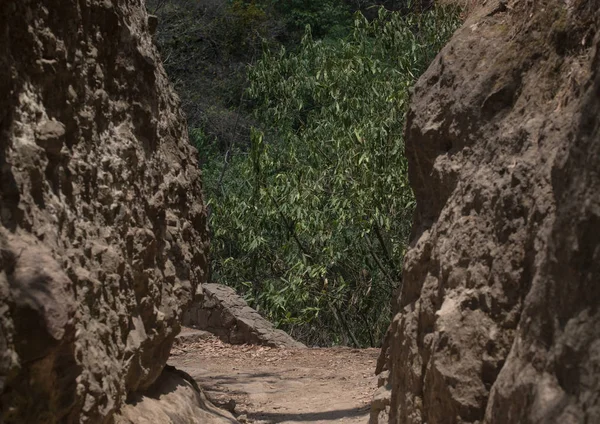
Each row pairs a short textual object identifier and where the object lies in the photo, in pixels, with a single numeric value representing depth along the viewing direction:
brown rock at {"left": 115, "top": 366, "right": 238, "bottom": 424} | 4.87
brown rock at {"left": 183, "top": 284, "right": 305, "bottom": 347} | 10.65
